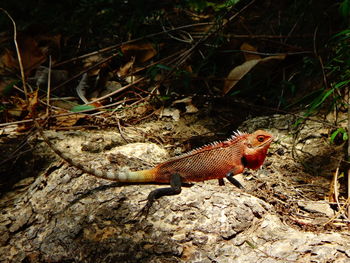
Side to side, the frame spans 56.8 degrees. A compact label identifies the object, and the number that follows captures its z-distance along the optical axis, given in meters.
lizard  2.60
